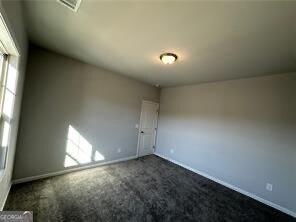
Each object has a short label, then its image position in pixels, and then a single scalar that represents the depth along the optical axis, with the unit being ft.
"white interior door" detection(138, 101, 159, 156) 15.56
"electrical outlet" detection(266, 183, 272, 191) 9.02
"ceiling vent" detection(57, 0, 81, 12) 4.96
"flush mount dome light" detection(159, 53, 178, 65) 8.04
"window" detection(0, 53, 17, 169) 5.22
